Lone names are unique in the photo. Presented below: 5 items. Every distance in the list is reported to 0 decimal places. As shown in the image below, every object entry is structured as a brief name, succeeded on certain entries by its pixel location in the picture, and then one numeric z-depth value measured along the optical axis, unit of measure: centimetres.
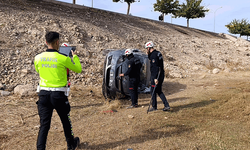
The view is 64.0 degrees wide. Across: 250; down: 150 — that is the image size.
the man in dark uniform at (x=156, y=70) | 578
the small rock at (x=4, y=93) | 772
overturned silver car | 735
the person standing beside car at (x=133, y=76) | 660
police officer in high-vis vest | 300
